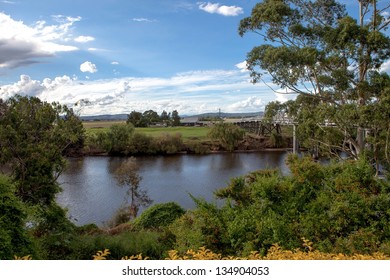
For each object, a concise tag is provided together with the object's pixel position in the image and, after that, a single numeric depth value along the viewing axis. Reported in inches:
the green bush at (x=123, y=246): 272.2
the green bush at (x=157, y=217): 388.2
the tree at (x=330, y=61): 379.6
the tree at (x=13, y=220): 179.8
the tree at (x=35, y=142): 338.6
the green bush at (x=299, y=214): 211.5
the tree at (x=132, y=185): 580.1
